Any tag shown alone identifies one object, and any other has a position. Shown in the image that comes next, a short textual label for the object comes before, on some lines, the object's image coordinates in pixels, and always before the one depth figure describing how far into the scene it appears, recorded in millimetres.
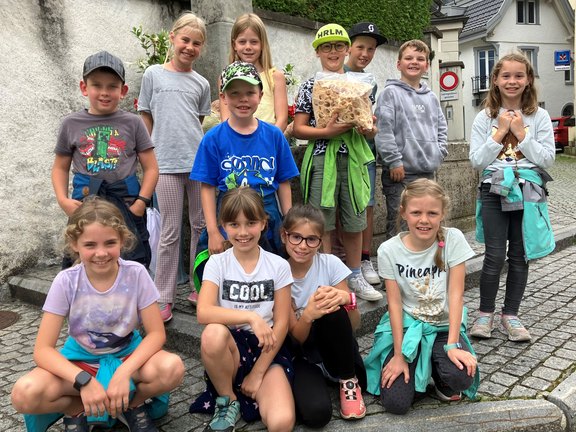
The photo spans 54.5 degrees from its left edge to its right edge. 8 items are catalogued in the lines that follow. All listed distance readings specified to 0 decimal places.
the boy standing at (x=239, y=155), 3275
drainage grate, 4496
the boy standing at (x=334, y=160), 3906
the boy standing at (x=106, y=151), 3293
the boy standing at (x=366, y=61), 4262
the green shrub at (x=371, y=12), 7148
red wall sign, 11508
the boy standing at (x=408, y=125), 4387
